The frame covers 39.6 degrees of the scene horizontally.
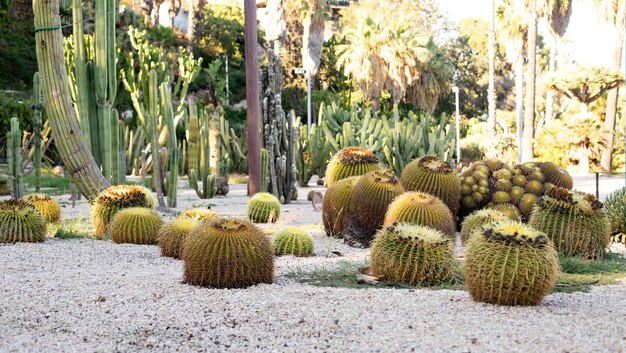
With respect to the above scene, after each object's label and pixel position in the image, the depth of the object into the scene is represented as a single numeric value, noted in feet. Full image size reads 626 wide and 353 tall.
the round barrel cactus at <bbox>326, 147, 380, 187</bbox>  33.19
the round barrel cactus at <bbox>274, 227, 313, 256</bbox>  26.63
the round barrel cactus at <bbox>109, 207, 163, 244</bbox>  28.86
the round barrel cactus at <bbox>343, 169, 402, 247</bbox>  28.50
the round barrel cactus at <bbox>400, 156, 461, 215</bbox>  30.89
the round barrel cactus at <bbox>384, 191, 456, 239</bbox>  25.81
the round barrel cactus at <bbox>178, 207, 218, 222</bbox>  29.01
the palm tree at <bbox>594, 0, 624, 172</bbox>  102.63
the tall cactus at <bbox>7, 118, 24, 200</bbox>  38.78
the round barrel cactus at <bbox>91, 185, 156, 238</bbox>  31.09
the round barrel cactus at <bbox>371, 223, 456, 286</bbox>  20.77
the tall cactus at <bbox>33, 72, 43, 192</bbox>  44.27
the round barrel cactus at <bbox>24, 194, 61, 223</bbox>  33.96
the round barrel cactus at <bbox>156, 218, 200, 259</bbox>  25.71
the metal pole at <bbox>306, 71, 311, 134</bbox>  115.34
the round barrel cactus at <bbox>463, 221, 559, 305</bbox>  17.58
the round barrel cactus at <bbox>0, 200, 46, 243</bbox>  28.07
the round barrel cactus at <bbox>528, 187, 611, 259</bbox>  26.20
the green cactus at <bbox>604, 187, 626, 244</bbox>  32.02
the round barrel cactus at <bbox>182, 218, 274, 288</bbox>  20.15
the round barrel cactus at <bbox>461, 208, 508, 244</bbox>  27.96
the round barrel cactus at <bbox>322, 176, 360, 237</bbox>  30.48
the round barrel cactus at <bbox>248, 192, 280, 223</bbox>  35.86
